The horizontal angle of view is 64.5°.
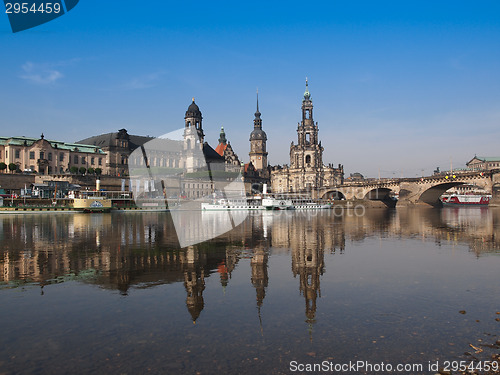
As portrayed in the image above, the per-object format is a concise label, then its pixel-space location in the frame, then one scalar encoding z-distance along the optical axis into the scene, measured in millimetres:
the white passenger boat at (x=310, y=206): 100175
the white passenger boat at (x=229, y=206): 87750
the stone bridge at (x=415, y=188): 99312
